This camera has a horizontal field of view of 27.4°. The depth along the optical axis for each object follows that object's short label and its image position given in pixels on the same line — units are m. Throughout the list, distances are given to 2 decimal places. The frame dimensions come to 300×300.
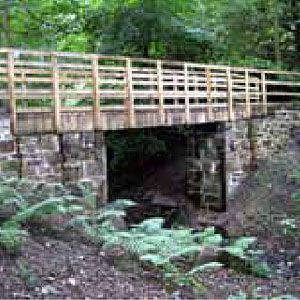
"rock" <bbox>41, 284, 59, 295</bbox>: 6.10
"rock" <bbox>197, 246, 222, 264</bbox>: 8.83
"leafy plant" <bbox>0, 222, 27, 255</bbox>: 6.62
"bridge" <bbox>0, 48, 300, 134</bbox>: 9.99
